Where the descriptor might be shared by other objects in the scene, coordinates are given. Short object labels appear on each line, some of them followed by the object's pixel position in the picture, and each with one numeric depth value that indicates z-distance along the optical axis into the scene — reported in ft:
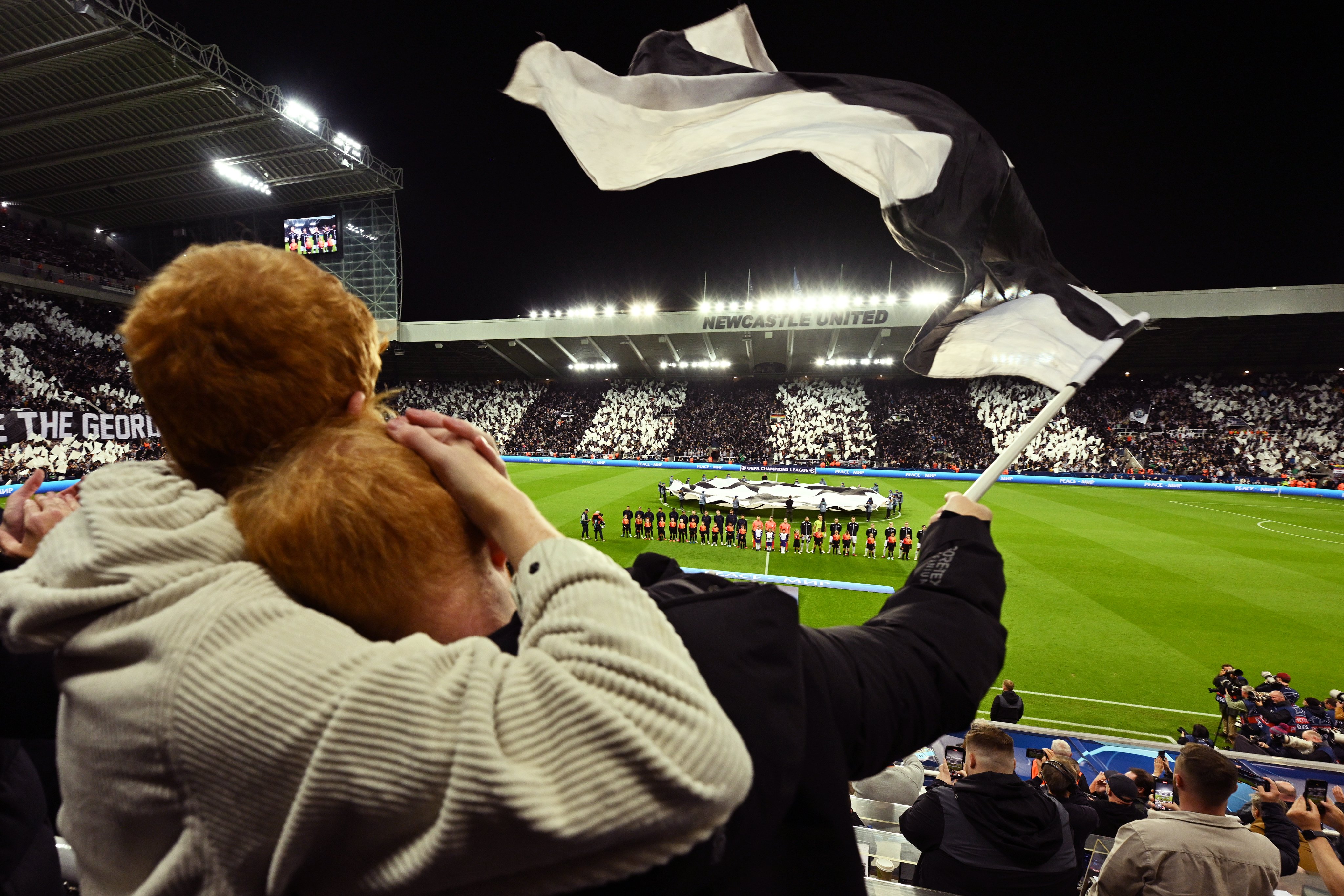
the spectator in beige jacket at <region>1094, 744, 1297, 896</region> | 9.36
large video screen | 118.11
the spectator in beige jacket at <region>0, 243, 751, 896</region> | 1.99
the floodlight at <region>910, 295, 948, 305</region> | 109.70
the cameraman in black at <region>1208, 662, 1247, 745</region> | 26.02
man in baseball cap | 14.90
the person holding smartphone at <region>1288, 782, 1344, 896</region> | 9.90
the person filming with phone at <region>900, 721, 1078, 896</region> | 10.43
